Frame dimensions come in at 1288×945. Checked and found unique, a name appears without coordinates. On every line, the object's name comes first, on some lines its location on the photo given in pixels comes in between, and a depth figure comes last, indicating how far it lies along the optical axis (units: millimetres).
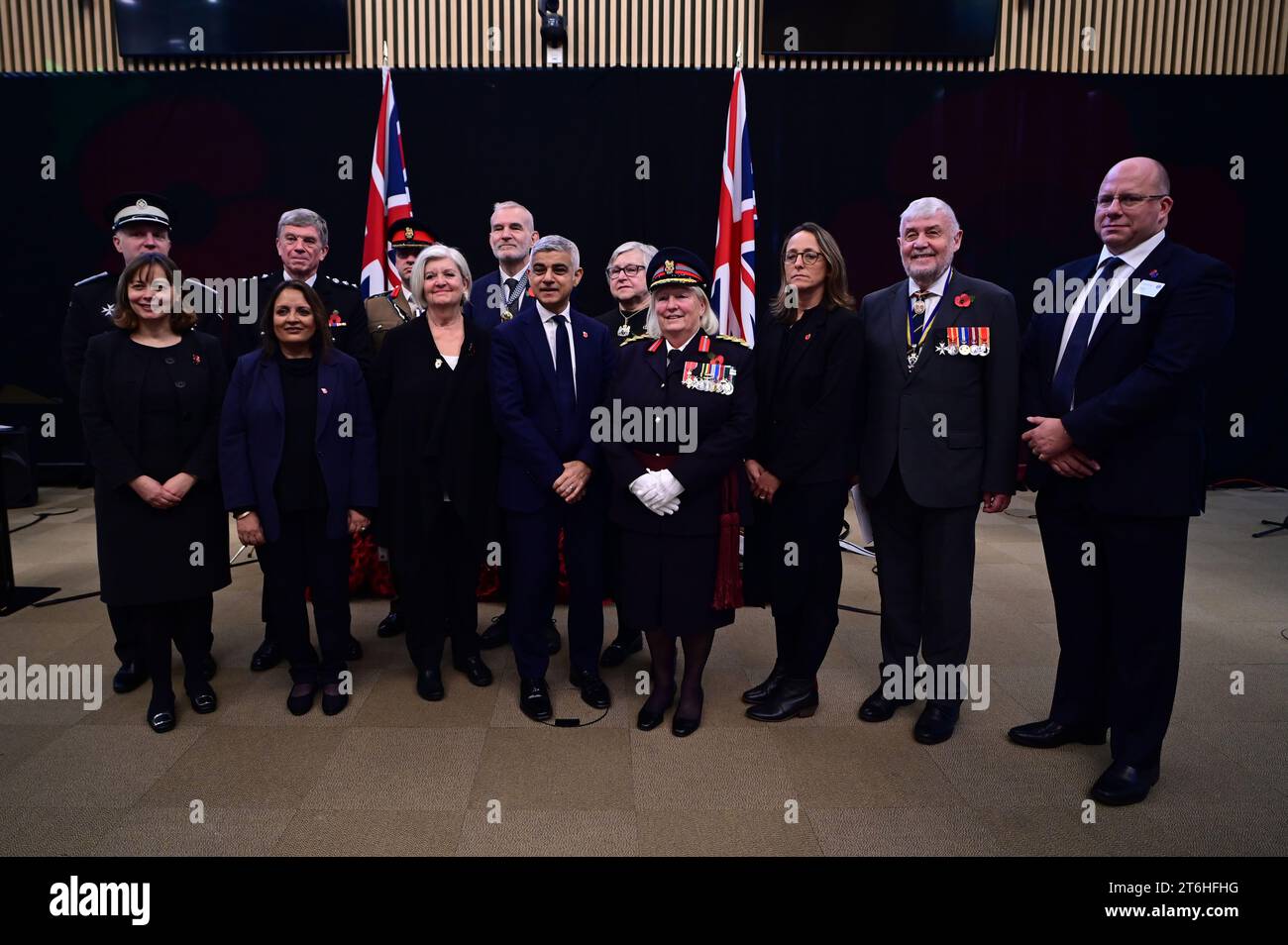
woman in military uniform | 2521
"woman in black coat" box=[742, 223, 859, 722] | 2592
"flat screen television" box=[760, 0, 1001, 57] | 6715
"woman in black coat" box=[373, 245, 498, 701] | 2795
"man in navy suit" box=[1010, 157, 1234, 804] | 2121
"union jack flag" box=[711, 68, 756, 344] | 5809
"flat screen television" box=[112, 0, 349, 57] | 6660
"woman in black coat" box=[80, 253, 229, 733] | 2588
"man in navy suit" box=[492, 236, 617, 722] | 2705
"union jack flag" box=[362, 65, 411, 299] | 5777
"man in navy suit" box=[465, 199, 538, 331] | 3697
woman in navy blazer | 2656
